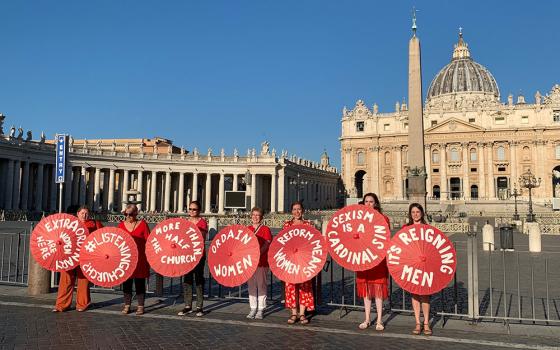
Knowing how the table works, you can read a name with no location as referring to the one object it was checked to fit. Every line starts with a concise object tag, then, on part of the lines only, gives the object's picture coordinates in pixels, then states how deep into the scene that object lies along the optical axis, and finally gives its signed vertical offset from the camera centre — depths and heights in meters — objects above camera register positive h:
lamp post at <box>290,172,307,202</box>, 68.16 +4.62
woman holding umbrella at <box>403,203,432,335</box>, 6.84 -1.41
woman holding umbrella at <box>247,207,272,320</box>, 7.75 -1.19
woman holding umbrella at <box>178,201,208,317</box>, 7.92 -1.27
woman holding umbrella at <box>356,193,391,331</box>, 7.11 -1.26
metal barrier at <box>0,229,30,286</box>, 10.91 -1.79
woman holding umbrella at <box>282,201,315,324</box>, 7.46 -1.52
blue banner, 14.83 +1.87
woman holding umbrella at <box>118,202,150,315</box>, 8.01 -0.94
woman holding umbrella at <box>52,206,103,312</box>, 8.15 -1.49
